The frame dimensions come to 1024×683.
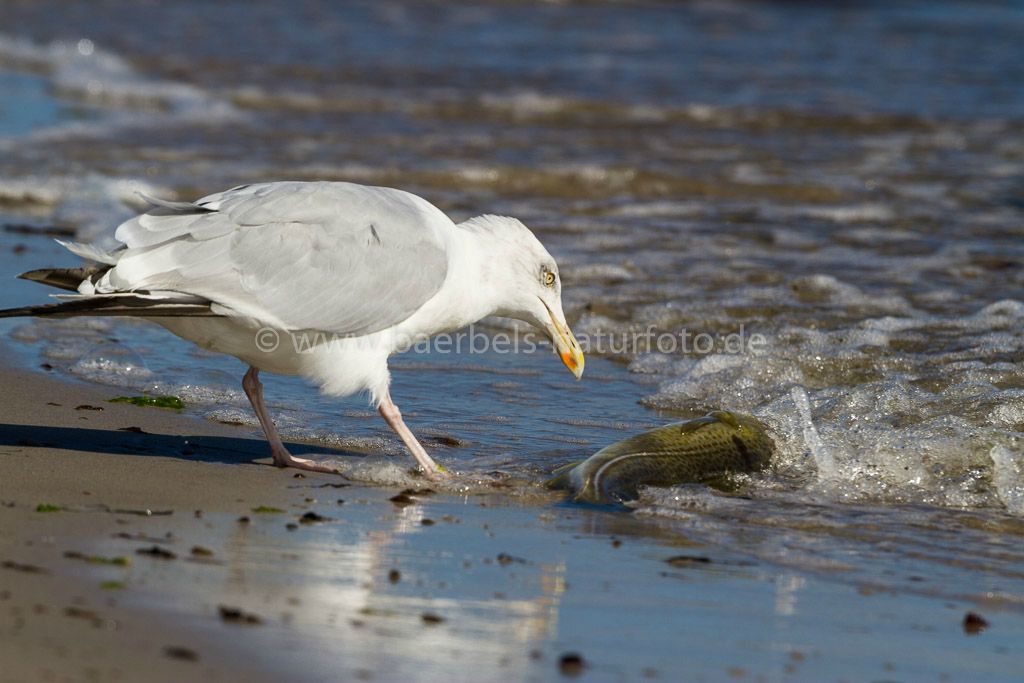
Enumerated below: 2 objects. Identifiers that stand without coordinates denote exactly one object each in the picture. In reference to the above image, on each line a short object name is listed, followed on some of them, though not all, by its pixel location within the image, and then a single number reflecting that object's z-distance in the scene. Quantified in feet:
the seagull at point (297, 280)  32.40
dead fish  32.40
